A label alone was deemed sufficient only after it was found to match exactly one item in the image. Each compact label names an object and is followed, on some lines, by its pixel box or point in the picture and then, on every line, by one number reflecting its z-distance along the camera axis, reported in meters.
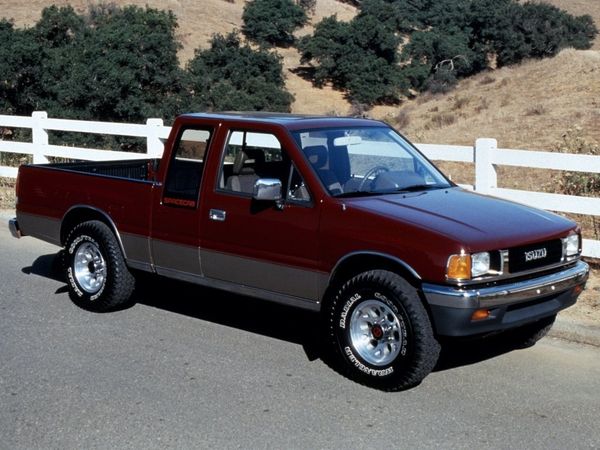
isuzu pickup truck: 5.80
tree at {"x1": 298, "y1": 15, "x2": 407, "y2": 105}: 50.50
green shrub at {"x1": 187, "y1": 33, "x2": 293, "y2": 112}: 38.25
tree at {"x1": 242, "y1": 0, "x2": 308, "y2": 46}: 59.22
